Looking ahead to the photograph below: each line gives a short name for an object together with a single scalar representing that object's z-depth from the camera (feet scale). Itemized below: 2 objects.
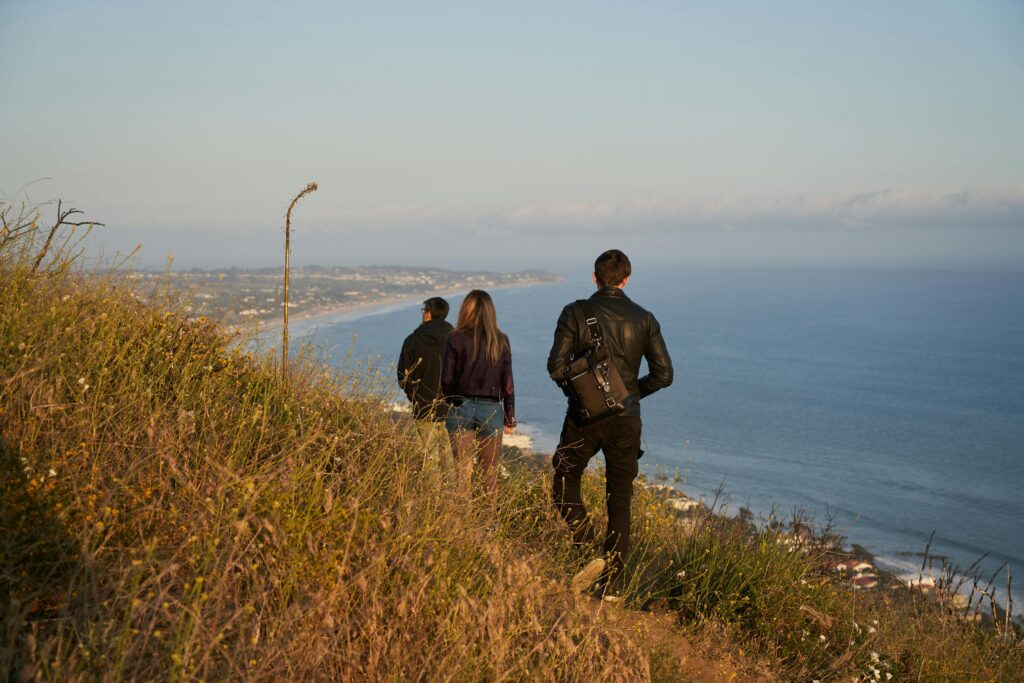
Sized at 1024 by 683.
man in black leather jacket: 18.03
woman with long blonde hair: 21.20
